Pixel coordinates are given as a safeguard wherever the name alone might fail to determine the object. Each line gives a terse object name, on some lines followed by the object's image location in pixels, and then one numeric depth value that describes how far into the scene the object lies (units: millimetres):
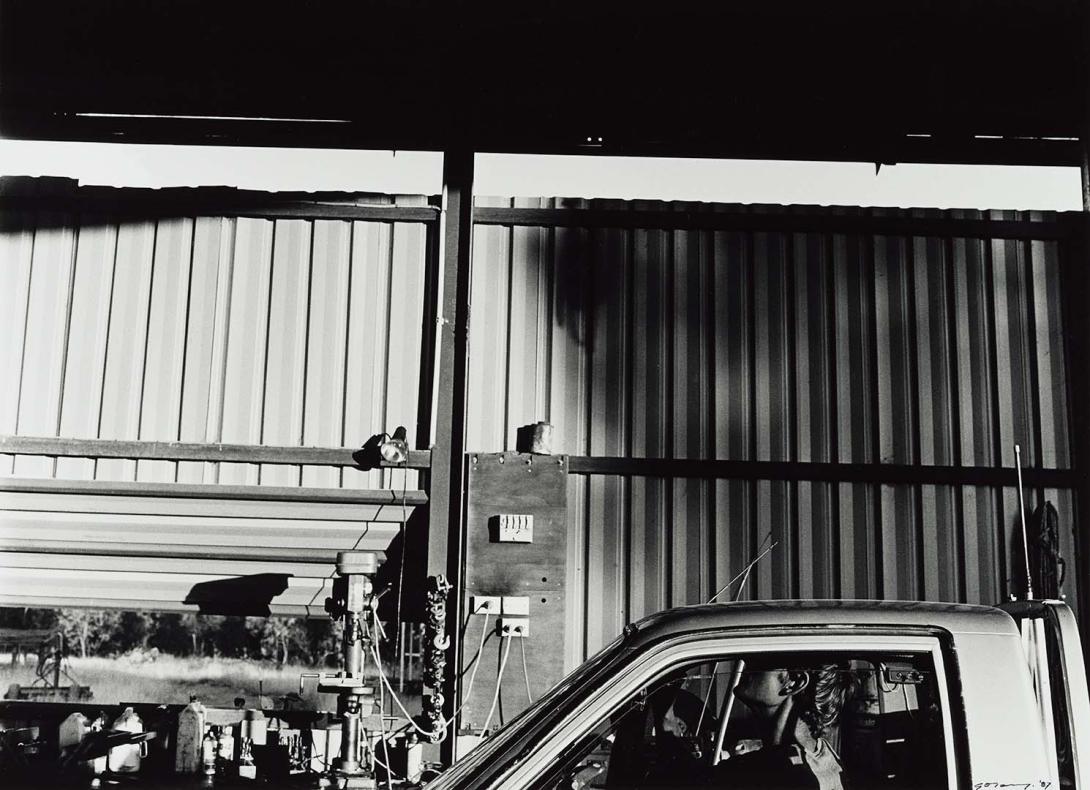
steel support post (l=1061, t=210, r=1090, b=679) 7918
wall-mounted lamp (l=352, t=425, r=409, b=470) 7715
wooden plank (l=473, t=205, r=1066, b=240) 8258
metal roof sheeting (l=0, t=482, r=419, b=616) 7758
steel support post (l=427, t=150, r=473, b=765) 7777
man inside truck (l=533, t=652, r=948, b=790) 2631
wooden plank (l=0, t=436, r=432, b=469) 7836
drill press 6422
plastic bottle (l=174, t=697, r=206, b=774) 7113
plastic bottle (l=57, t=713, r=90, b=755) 7348
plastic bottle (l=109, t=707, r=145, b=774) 6949
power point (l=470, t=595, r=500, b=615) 7688
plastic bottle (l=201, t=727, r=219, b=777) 7045
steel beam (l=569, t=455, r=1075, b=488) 7957
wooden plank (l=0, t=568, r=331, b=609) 7734
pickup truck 2553
